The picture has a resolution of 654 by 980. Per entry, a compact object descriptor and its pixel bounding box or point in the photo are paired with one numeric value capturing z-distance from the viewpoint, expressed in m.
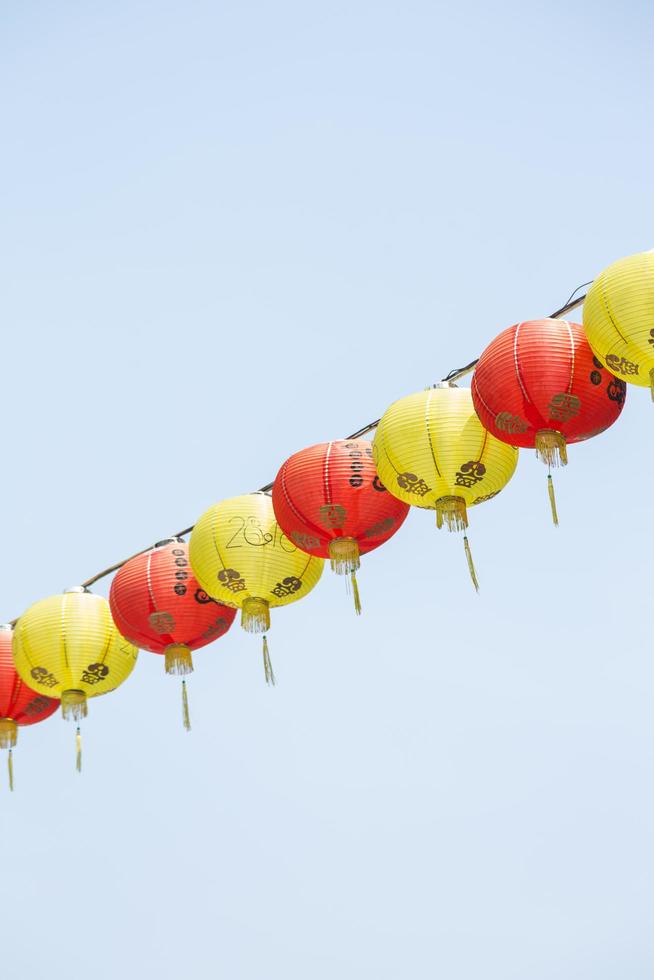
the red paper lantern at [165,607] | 12.66
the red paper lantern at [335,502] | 11.76
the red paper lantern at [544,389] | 10.85
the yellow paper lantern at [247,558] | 12.28
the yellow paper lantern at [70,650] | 13.35
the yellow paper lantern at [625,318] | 10.30
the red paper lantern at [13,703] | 14.17
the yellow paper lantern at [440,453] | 11.37
